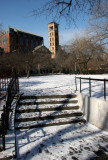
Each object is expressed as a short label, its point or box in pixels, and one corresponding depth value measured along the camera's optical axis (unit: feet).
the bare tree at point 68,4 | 12.50
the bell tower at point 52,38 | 286.87
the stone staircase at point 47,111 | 15.66
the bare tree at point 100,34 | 37.01
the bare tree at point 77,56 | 97.25
